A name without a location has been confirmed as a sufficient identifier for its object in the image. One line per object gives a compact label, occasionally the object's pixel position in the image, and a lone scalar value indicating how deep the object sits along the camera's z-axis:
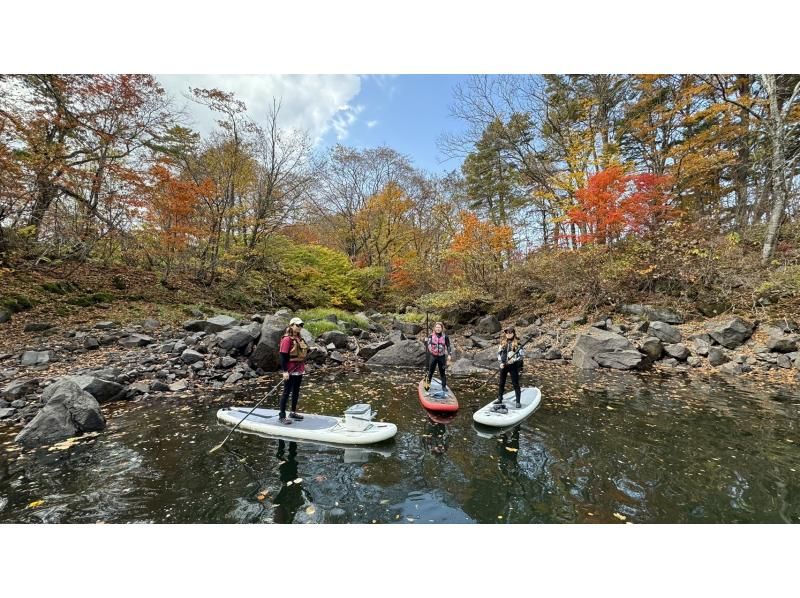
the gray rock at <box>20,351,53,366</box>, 7.65
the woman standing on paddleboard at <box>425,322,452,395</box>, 8.03
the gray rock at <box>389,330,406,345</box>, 12.36
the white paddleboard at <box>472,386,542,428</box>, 6.14
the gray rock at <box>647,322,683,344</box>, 10.70
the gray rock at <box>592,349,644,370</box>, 9.87
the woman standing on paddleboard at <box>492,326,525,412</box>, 6.91
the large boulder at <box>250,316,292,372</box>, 9.47
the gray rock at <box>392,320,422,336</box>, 15.67
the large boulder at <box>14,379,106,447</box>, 5.05
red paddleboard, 6.70
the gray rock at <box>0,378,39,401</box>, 6.30
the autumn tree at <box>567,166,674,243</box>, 12.99
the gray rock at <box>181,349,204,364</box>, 8.81
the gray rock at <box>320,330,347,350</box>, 12.15
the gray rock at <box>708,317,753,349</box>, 9.90
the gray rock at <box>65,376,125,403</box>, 6.62
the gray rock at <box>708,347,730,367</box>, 9.38
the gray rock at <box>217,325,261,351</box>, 9.54
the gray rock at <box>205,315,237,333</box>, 10.86
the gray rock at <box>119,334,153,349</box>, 9.37
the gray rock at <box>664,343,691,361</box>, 9.96
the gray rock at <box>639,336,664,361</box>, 10.12
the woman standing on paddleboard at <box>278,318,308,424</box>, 5.99
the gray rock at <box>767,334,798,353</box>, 9.00
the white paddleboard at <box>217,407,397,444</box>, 5.42
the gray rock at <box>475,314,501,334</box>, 15.50
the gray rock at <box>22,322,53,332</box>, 9.05
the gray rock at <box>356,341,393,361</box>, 11.62
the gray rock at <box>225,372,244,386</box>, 8.48
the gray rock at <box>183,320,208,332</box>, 11.21
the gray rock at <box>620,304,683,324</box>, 11.70
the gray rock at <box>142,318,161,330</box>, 10.82
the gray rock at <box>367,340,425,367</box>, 11.14
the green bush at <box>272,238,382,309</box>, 19.17
